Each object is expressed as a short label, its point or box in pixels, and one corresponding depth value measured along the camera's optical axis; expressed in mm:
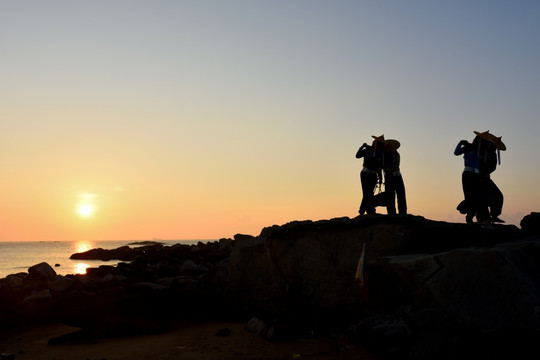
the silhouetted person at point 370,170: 12406
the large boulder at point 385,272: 6832
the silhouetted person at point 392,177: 12375
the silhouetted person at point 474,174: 11461
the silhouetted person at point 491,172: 11492
